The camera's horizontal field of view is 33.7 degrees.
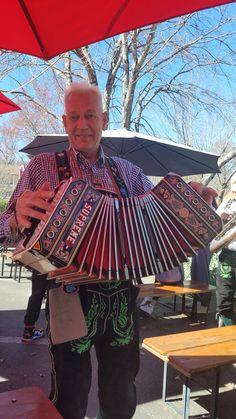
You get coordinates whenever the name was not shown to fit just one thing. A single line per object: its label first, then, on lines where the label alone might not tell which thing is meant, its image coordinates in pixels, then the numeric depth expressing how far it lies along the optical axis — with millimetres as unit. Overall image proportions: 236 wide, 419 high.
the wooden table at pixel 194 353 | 2637
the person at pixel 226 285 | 4035
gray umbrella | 4984
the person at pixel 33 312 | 4023
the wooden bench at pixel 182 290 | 4684
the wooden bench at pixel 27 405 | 1405
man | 1608
